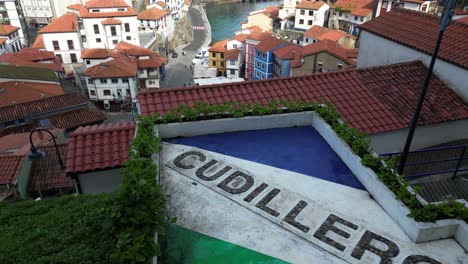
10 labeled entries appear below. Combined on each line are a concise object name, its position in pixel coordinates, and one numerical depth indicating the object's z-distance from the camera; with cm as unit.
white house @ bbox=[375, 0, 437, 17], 6444
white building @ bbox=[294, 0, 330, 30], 7225
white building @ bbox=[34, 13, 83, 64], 5409
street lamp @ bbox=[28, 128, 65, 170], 1136
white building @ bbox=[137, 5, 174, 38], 6419
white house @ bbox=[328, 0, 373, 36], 6838
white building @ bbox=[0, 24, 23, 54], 5211
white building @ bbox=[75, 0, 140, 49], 5531
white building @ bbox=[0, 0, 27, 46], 6300
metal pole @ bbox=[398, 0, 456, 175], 670
